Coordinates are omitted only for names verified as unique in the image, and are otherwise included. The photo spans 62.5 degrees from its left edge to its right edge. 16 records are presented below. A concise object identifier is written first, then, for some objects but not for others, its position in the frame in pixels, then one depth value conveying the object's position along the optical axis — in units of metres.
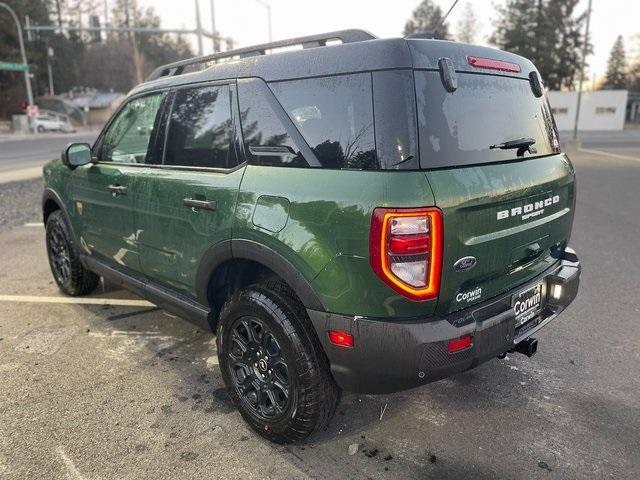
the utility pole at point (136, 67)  45.11
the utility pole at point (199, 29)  21.99
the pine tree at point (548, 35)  56.38
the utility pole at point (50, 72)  56.22
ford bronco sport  2.16
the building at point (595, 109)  44.38
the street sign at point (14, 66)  39.66
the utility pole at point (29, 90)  40.29
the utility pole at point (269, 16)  25.47
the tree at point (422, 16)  71.25
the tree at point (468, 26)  65.88
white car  42.65
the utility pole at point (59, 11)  65.38
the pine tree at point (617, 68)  75.56
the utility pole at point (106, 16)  73.29
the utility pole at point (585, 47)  19.10
